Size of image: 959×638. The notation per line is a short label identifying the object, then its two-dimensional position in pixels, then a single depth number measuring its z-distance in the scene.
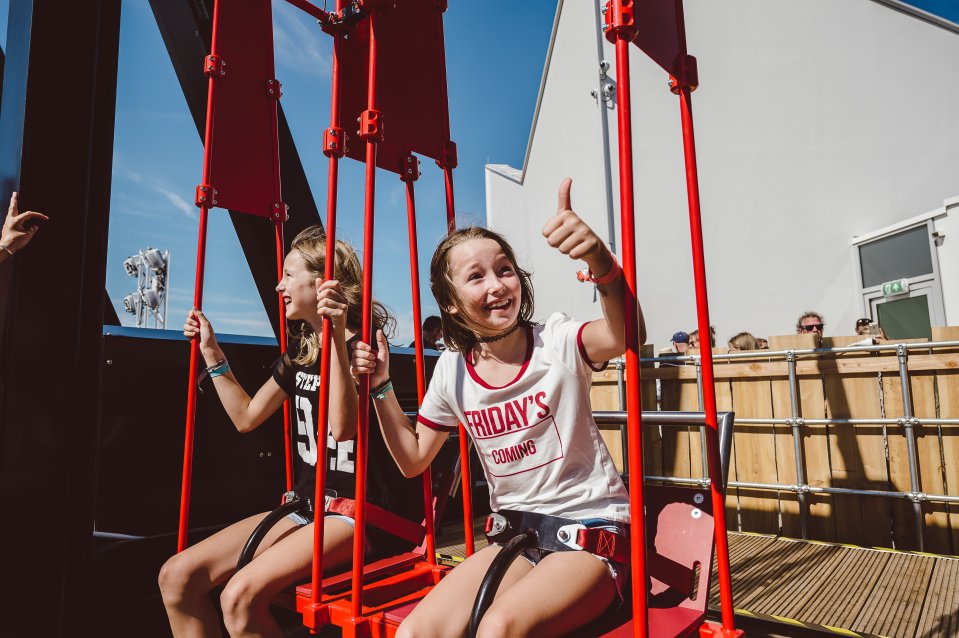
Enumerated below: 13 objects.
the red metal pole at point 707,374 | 1.29
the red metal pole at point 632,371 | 1.04
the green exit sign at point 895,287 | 7.16
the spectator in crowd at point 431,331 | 4.95
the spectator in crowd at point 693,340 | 6.01
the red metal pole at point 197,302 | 2.08
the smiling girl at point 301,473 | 1.61
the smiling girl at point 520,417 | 1.19
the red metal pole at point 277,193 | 2.57
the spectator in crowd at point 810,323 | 6.16
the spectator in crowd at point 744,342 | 5.10
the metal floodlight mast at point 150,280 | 15.67
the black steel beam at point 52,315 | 1.83
